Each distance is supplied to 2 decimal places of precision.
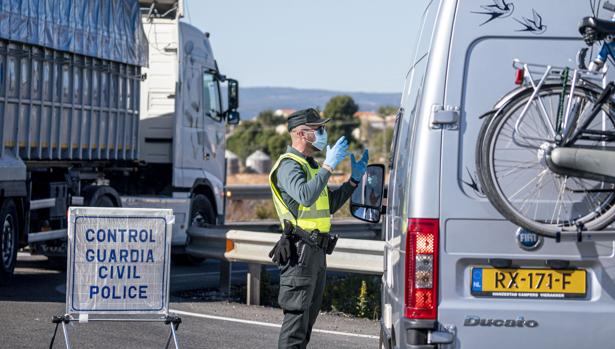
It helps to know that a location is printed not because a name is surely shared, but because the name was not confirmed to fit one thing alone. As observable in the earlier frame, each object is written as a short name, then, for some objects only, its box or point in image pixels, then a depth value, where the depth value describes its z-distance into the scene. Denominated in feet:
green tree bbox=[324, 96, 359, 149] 583.58
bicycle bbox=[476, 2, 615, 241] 37.81
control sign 54.60
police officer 49.88
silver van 38.75
